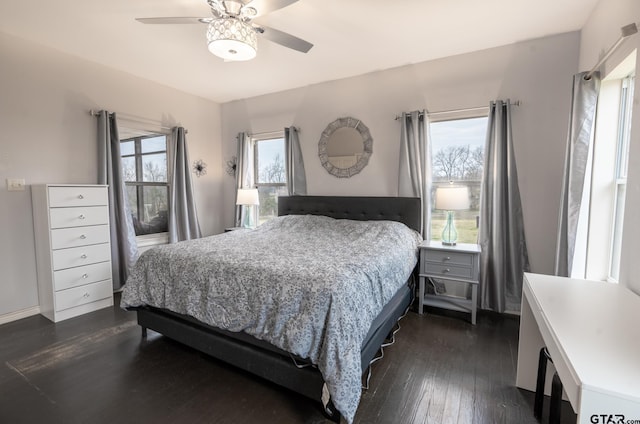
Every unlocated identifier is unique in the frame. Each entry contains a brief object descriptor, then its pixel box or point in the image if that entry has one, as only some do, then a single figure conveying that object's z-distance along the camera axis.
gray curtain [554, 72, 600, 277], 2.14
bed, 1.54
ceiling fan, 1.92
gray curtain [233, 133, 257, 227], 4.46
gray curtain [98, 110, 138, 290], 3.30
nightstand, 2.70
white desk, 0.78
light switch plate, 2.77
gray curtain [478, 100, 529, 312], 2.83
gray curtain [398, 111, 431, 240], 3.23
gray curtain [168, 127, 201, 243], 4.06
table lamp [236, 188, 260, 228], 4.13
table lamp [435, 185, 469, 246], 2.77
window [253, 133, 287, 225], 4.40
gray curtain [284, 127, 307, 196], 4.03
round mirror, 3.64
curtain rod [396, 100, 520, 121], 2.85
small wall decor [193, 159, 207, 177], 4.47
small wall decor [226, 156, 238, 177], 4.77
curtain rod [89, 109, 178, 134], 3.30
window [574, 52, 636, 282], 2.10
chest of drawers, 2.76
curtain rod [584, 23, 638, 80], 1.58
